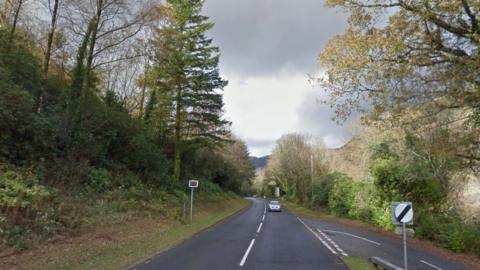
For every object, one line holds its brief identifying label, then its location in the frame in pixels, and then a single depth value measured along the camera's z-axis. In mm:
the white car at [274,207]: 53519
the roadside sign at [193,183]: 24969
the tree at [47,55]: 21125
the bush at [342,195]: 37131
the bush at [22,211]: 11595
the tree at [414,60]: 9906
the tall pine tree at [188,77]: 34375
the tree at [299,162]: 60797
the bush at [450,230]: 19781
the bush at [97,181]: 19906
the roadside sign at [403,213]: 10750
